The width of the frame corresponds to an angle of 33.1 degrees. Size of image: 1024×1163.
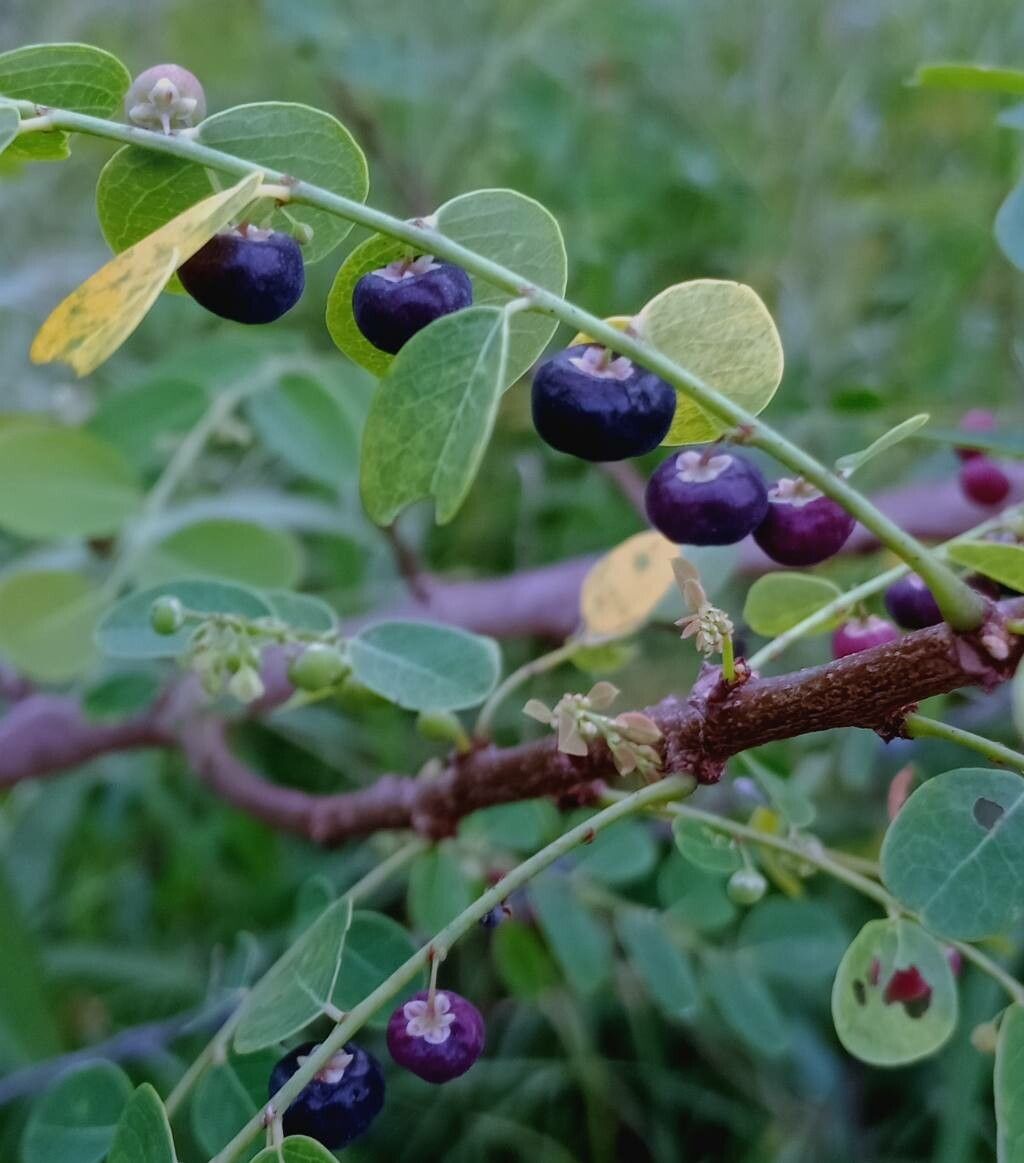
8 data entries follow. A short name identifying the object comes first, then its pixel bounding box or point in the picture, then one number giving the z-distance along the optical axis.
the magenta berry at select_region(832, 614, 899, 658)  0.09
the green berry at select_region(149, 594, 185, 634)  0.10
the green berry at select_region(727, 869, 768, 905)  0.09
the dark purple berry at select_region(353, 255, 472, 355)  0.08
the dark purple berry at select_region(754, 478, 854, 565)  0.08
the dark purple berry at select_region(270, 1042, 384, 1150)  0.08
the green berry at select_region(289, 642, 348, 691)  0.10
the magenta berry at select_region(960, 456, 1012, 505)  0.13
